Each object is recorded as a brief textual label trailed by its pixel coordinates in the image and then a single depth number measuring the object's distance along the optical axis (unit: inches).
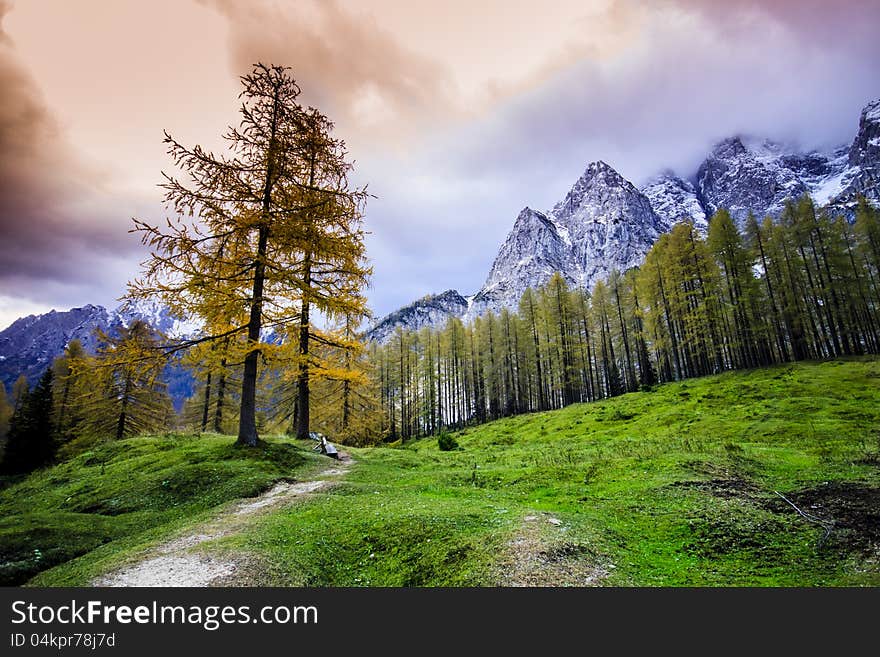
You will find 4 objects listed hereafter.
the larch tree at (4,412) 2065.7
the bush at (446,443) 924.0
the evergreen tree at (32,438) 1105.4
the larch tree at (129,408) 1171.9
